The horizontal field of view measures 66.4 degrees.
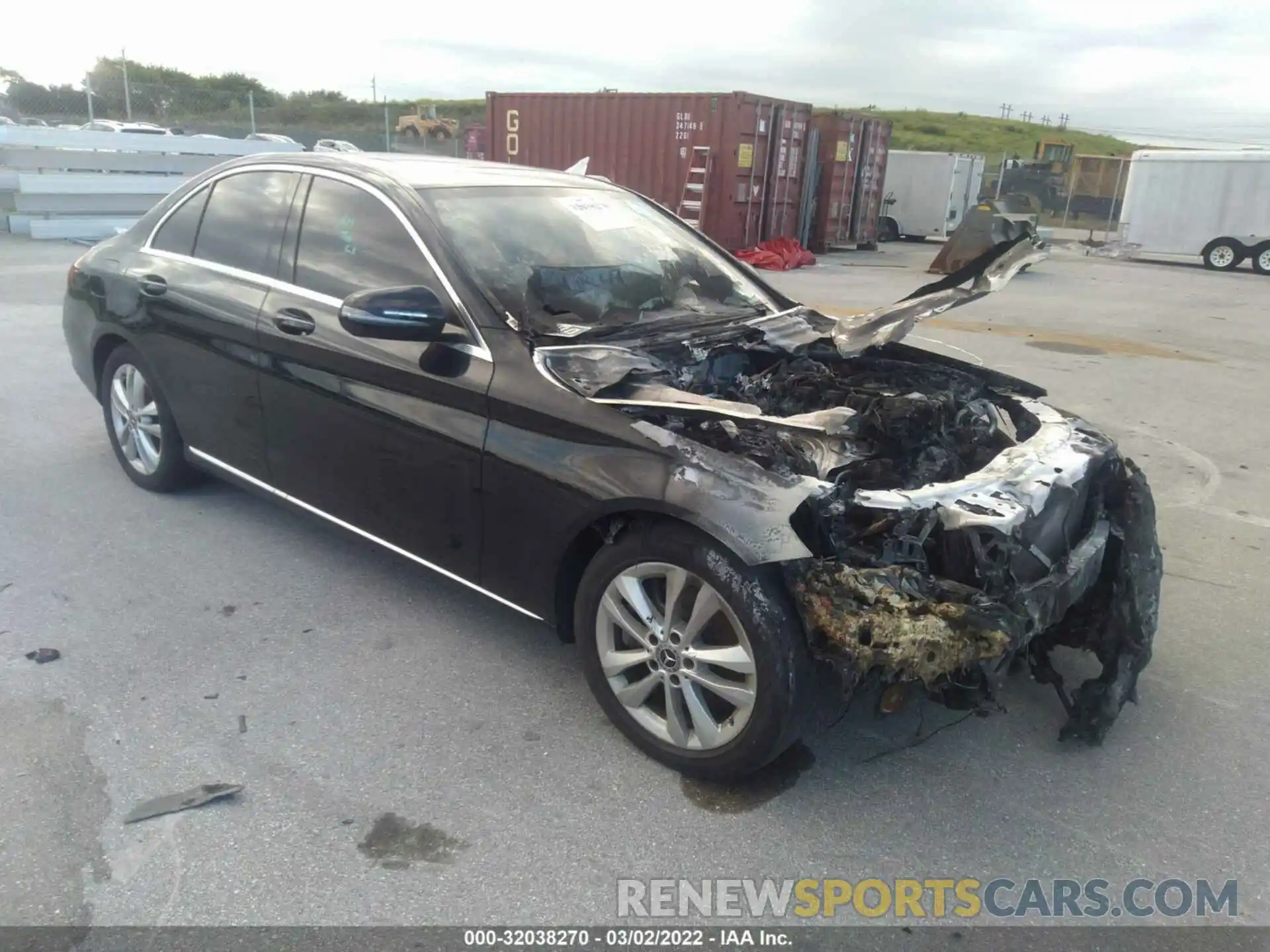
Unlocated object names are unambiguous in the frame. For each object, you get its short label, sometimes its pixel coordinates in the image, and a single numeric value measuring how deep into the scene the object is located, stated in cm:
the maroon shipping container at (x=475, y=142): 2798
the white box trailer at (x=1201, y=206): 2045
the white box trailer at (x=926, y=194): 2539
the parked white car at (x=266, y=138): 2336
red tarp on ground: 1792
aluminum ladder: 1739
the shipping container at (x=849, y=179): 2073
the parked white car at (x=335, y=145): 2314
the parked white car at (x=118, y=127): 2133
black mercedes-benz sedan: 266
